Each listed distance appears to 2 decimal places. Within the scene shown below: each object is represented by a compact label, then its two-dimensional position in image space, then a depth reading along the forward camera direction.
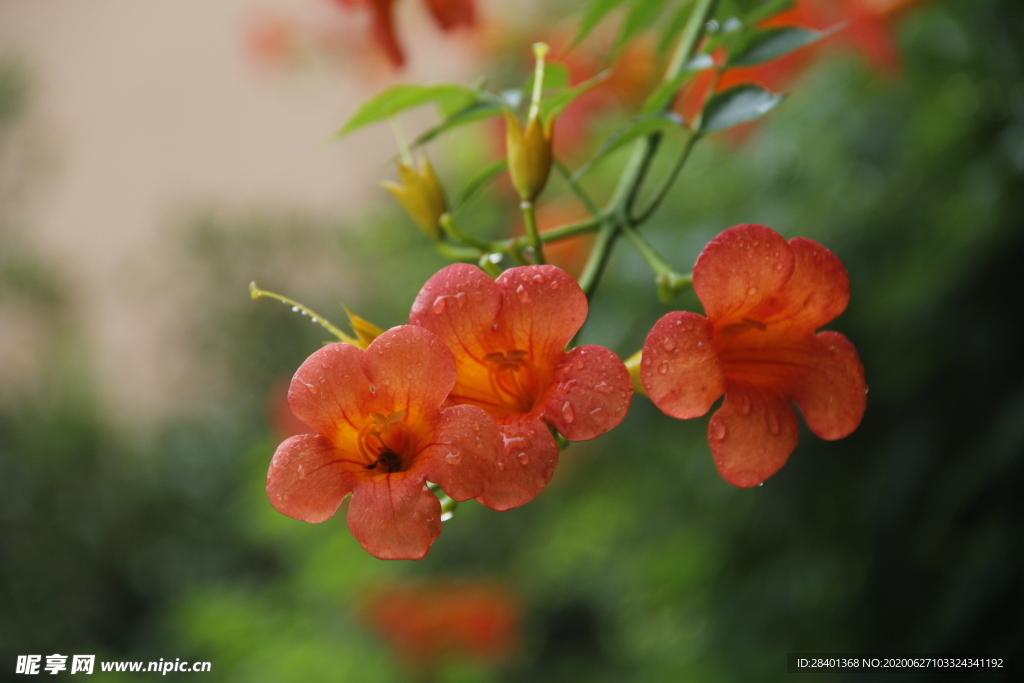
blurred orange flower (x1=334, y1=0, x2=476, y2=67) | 0.96
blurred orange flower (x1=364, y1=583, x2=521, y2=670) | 2.76
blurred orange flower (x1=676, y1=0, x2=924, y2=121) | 1.42
